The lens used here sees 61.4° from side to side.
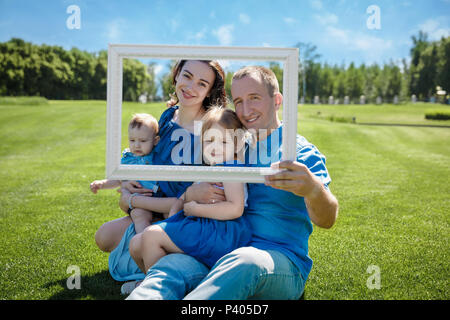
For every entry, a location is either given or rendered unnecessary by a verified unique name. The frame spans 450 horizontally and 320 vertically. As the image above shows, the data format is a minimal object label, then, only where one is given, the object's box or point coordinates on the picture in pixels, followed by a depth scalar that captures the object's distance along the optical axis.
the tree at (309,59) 22.87
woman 2.79
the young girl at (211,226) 2.39
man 2.09
